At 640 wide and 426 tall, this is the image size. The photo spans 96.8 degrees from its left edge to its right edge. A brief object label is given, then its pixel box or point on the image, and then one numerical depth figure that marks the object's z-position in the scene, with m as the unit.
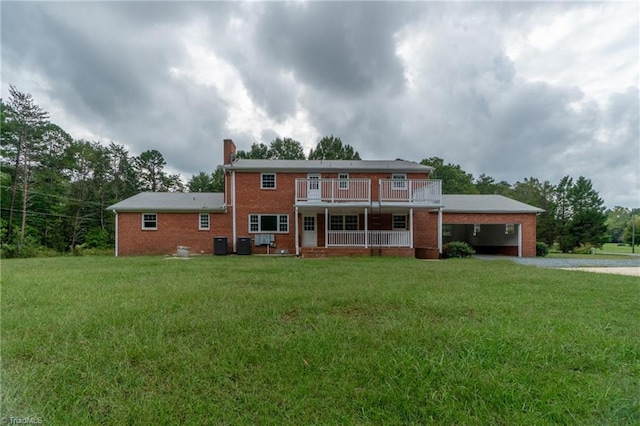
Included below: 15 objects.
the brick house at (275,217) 17.34
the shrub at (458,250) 15.52
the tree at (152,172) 41.69
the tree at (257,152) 41.41
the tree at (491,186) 48.31
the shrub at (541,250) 18.42
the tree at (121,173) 37.25
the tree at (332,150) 40.53
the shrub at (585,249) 24.64
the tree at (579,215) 25.58
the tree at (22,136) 26.27
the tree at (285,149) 41.25
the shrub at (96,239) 28.97
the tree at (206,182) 39.53
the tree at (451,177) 41.56
